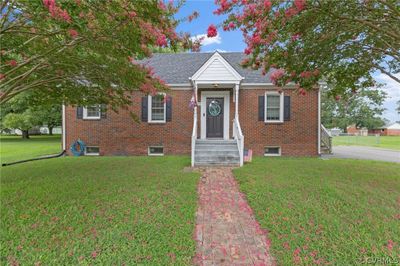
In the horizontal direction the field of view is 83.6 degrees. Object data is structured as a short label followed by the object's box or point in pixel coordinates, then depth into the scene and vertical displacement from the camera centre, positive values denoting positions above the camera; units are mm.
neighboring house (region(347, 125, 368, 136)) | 67750 +702
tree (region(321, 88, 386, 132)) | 51128 +4885
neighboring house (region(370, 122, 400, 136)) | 69362 +446
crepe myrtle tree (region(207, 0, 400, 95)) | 3973 +1995
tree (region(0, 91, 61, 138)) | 21384 +1282
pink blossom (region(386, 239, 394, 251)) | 2926 -1505
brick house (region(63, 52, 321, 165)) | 10219 +461
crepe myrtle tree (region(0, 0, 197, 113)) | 3381 +1595
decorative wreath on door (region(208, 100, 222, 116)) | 10500 +1129
